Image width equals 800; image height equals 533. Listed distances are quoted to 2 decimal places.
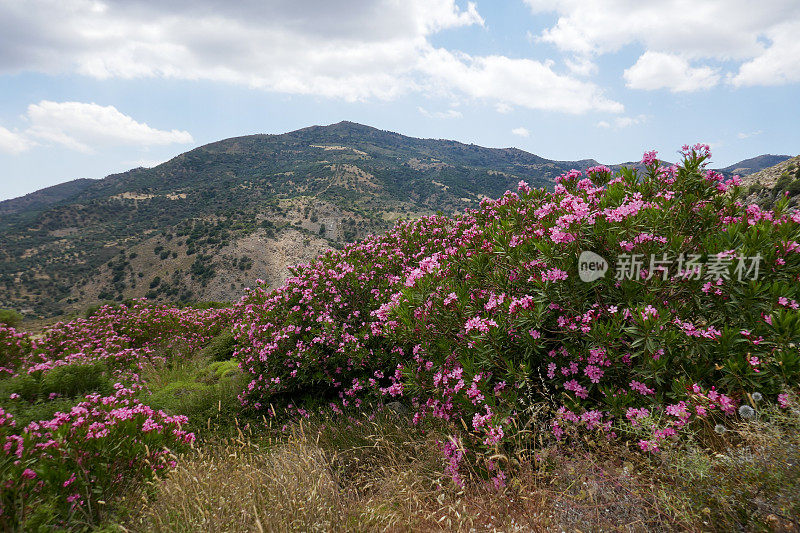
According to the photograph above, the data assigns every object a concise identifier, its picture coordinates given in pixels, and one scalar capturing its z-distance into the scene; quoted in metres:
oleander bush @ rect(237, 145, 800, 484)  2.66
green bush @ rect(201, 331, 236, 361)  10.19
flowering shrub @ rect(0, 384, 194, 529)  2.69
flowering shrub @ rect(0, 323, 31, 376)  6.52
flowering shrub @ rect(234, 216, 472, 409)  5.79
